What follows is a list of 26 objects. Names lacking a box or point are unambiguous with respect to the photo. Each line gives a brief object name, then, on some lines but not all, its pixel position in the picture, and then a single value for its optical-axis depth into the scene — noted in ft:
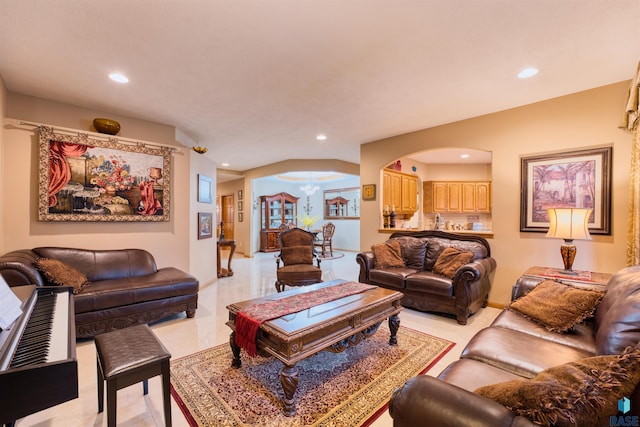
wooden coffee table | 5.70
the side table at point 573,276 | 7.90
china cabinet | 30.53
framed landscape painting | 9.77
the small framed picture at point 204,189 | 15.47
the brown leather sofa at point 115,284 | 8.36
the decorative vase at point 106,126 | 11.36
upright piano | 2.77
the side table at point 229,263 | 18.39
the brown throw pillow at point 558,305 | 6.16
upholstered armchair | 13.58
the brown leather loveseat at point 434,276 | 10.31
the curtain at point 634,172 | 8.04
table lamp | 8.68
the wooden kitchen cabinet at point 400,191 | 17.03
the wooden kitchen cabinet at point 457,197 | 20.99
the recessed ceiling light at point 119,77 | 8.84
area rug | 5.60
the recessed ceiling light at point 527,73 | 8.51
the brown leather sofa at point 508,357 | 2.98
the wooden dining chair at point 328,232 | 28.17
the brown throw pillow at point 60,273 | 8.41
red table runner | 6.42
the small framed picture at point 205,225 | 15.52
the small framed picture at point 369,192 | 16.65
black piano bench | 4.62
